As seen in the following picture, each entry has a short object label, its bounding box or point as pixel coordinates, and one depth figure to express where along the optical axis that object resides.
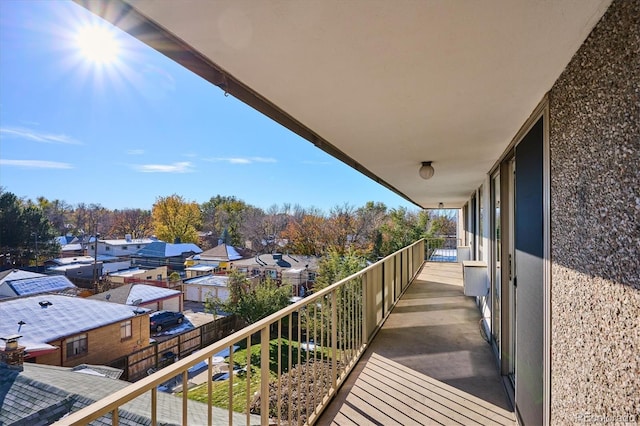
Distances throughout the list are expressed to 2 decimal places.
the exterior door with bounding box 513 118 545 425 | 1.68
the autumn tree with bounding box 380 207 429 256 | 15.63
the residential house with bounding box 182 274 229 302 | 15.86
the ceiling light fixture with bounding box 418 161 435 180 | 3.62
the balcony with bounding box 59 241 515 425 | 1.36
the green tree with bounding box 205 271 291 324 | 13.33
